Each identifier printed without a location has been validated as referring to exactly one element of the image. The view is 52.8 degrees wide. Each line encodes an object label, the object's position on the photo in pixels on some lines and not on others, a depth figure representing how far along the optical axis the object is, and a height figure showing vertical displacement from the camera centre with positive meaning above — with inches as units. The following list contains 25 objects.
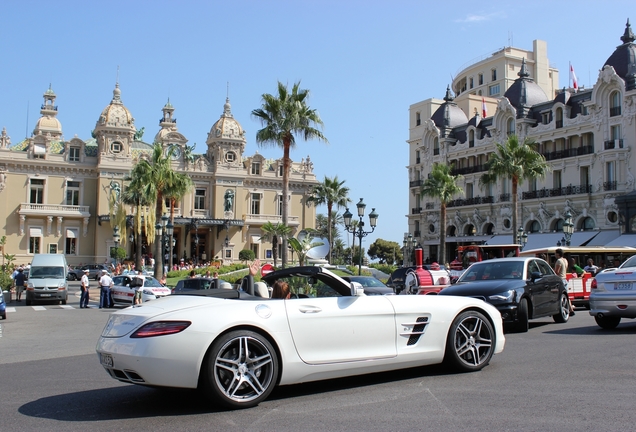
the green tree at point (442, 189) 1895.9 +214.9
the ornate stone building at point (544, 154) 1849.2 +349.1
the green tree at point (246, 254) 2484.0 +16.4
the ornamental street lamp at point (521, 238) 1612.9 +56.7
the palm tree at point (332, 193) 2309.3 +238.7
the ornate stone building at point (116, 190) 2383.1 +273.8
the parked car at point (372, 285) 835.4 -36.3
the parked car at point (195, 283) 797.6 -31.1
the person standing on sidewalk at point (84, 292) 1027.3 -56.6
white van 1077.8 -38.5
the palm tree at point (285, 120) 1332.4 +291.0
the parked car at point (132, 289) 1015.0 -51.1
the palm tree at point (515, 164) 1625.2 +246.6
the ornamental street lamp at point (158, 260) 1354.6 -4.0
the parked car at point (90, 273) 1987.0 -47.9
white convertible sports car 219.3 -29.2
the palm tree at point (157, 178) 1370.2 +177.3
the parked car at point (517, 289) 472.7 -21.6
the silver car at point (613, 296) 459.8 -25.6
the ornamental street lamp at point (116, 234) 1677.7 +62.4
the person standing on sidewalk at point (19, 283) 1167.6 -46.9
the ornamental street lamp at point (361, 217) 1313.0 +87.3
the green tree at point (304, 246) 1219.0 +25.4
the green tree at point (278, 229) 1358.8 +67.7
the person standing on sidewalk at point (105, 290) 1024.9 -52.1
